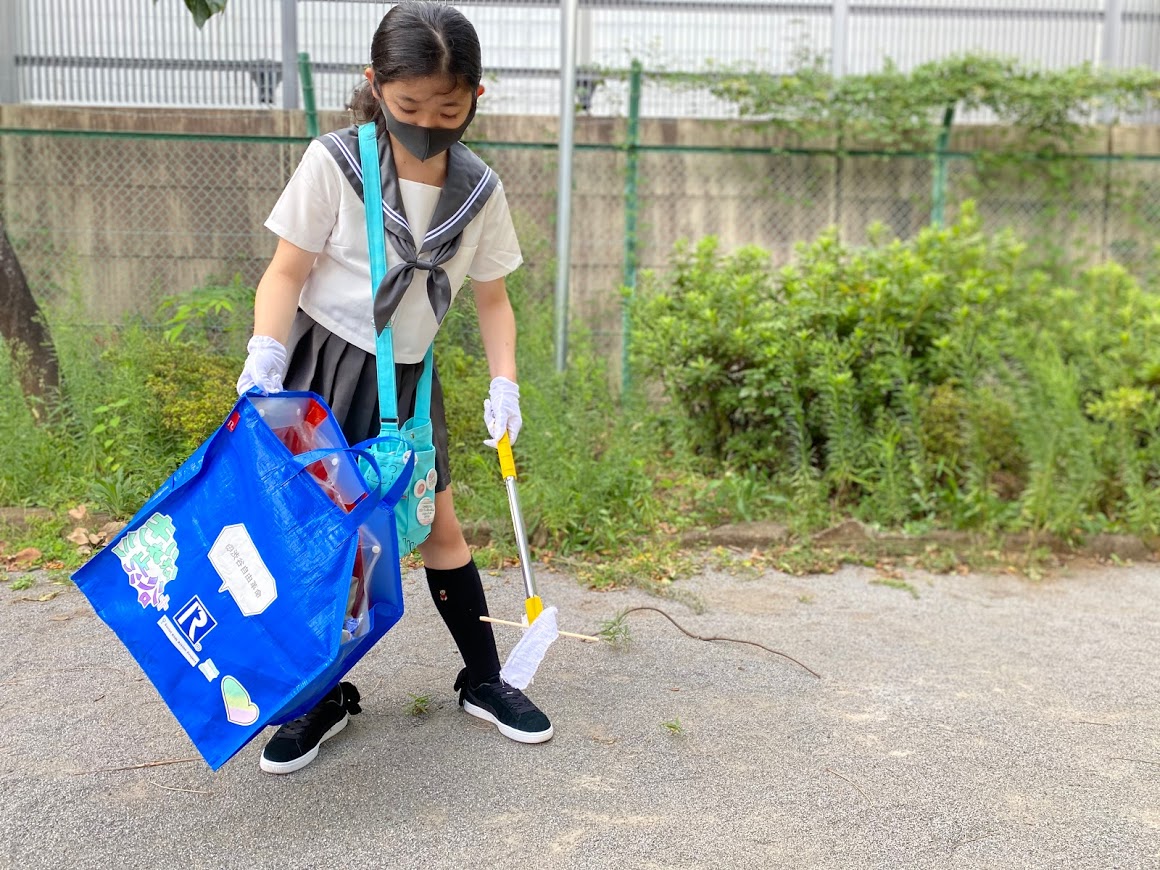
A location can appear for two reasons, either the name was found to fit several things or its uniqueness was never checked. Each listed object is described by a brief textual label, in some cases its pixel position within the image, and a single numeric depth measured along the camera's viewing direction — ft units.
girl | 7.63
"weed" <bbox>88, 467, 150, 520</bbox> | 14.38
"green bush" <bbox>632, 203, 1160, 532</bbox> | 15.52
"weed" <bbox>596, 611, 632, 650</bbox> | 11.44
